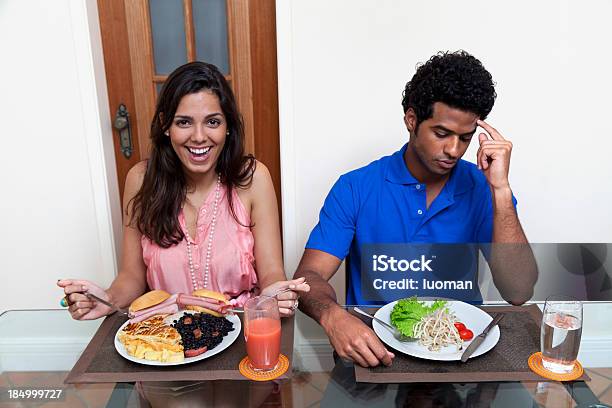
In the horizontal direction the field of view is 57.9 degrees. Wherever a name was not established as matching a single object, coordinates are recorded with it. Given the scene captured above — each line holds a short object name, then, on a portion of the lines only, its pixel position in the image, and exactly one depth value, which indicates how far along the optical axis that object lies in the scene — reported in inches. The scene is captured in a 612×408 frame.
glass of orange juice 41.6
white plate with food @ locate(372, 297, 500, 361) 42.7
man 56.6
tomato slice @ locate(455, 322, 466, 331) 45.4
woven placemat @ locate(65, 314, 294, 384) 40.9
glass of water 41.4
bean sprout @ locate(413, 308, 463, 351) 43.2
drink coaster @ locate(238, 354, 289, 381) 40.7
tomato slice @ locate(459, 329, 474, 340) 44.6
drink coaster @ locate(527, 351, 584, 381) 40.7
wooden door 86.8
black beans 43.6
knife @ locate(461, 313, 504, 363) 41.9
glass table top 38.6
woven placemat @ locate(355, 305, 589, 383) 40.1
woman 61.3
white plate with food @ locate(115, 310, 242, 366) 42.0
